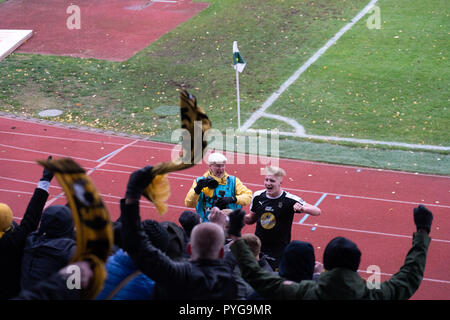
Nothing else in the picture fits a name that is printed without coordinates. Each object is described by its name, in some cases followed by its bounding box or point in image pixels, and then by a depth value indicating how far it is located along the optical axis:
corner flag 24.44
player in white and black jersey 12.55
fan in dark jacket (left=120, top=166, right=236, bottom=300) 7.15
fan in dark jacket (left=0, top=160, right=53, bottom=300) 9.23
